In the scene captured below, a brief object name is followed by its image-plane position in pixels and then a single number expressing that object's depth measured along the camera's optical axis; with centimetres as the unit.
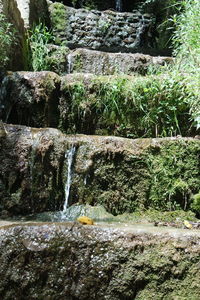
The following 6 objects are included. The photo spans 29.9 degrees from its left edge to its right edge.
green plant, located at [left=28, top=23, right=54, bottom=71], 531
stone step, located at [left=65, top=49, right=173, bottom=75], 565
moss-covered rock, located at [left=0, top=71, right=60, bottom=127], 425
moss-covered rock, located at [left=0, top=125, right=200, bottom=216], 338
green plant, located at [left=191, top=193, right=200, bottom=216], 347
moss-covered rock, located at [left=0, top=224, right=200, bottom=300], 210
